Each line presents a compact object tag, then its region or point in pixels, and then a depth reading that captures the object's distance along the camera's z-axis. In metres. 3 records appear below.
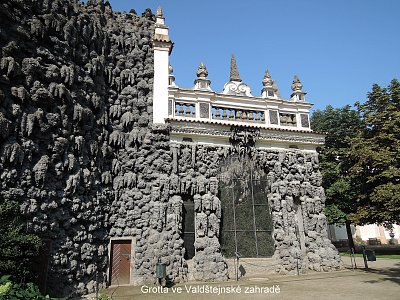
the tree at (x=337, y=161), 23.67
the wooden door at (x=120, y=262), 12.34
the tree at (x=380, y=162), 14.28
